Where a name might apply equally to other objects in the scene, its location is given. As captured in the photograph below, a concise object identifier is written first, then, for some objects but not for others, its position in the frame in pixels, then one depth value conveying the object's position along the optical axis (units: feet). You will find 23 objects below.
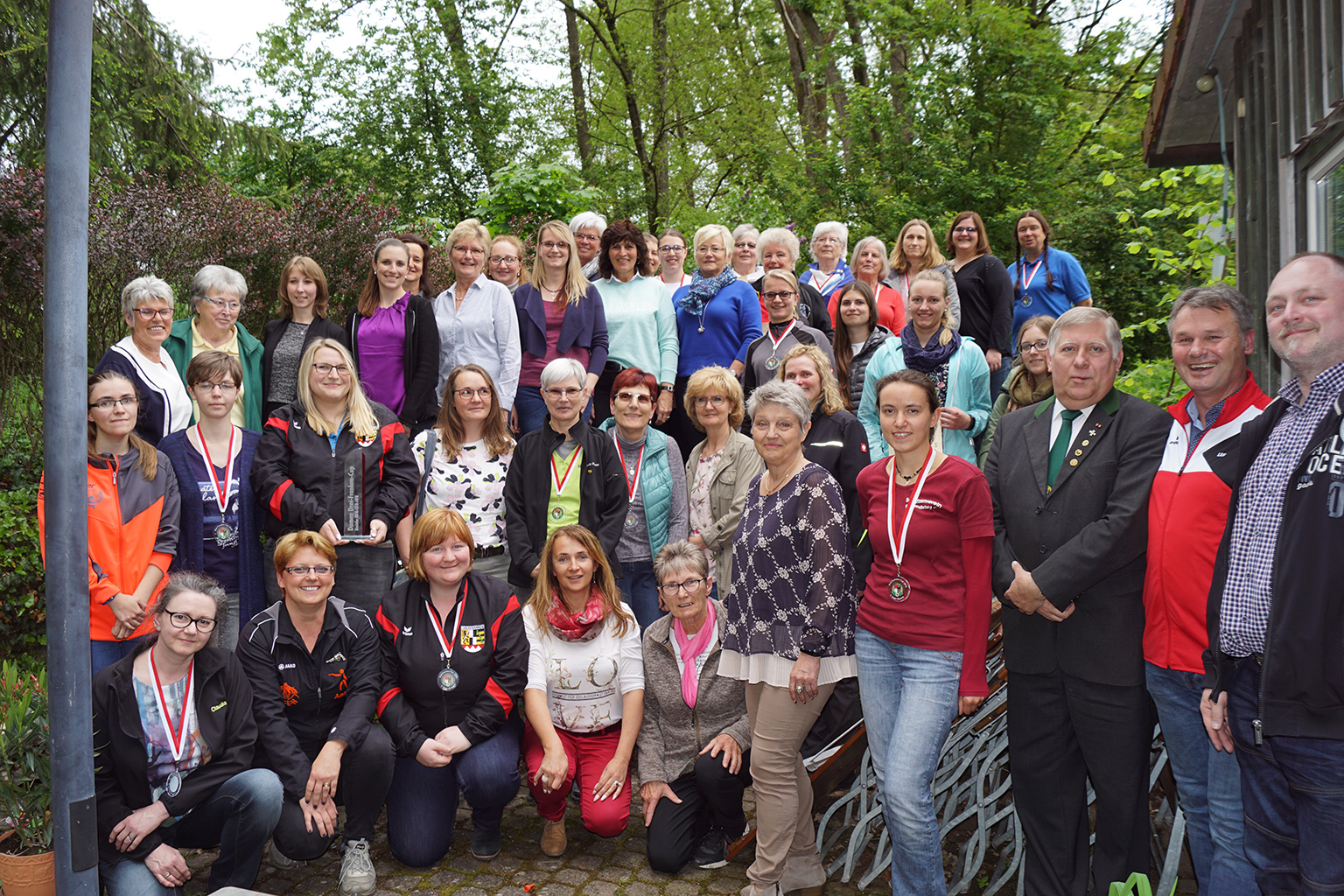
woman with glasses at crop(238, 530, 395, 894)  14.11
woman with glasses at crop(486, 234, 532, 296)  20.84
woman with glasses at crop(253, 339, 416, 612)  16.05
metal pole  8.62
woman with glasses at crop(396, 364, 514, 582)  17.38
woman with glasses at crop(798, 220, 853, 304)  23.89
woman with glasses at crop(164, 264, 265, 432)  18.12
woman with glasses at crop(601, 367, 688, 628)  17.46
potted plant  12.73
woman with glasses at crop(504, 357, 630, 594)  16.96
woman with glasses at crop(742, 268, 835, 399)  19.71
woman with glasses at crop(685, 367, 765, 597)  16.79
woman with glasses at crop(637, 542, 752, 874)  14.61
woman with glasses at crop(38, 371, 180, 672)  14.71
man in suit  11.02
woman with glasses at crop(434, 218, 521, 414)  19.44
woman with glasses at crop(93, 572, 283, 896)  12.66
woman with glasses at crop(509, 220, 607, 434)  19.90
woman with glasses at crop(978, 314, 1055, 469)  17.53
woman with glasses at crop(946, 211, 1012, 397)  21.76
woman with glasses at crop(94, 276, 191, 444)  17.03
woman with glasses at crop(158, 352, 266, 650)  15.90
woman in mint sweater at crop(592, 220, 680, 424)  20.84
